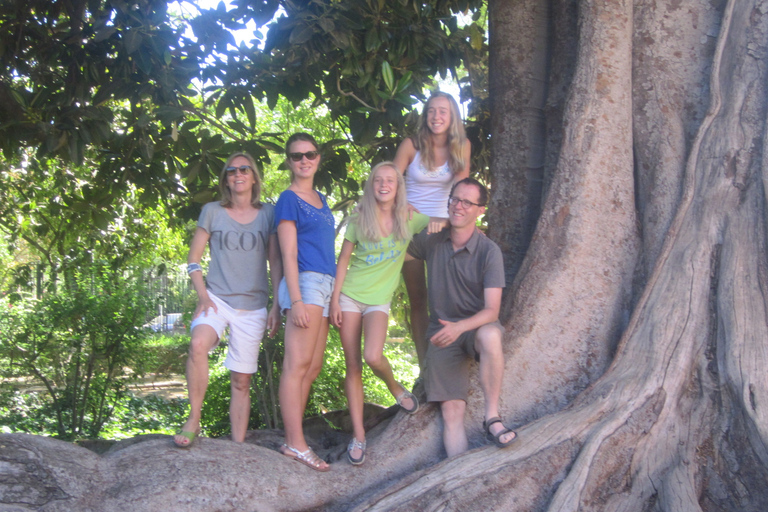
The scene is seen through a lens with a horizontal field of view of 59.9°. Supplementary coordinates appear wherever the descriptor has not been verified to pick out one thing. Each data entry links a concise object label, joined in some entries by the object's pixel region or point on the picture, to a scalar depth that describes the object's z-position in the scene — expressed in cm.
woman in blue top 362
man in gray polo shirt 354
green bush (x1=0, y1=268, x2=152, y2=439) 671
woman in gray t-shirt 363
